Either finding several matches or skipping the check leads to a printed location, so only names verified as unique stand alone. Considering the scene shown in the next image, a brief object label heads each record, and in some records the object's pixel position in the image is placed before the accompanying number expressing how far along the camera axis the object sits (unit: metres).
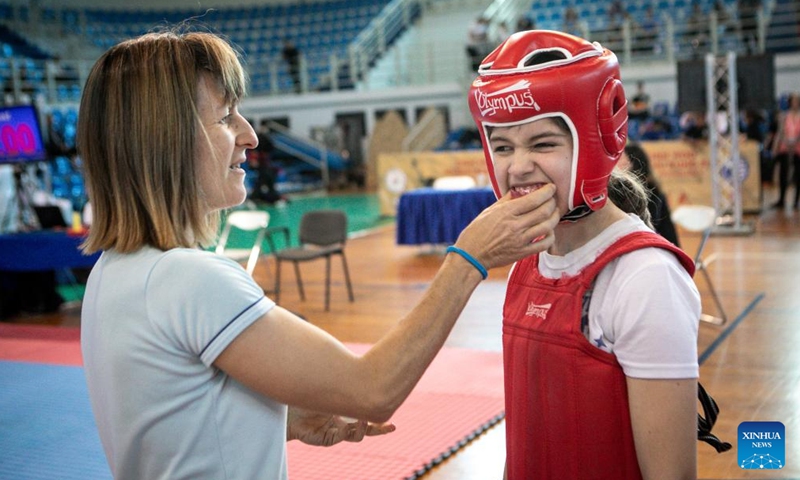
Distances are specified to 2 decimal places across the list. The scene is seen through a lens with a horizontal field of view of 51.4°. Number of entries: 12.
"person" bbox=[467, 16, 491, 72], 15.76
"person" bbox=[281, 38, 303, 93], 19.70
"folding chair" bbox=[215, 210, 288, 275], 7.28
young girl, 1.30
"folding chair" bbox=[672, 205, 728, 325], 5.81
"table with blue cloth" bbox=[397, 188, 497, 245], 8.73
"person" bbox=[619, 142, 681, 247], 4.63
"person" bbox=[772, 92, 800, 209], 10.87
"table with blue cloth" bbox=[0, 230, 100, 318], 6.90
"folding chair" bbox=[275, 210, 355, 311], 7.21
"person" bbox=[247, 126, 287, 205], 15.94
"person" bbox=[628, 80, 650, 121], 13.43
